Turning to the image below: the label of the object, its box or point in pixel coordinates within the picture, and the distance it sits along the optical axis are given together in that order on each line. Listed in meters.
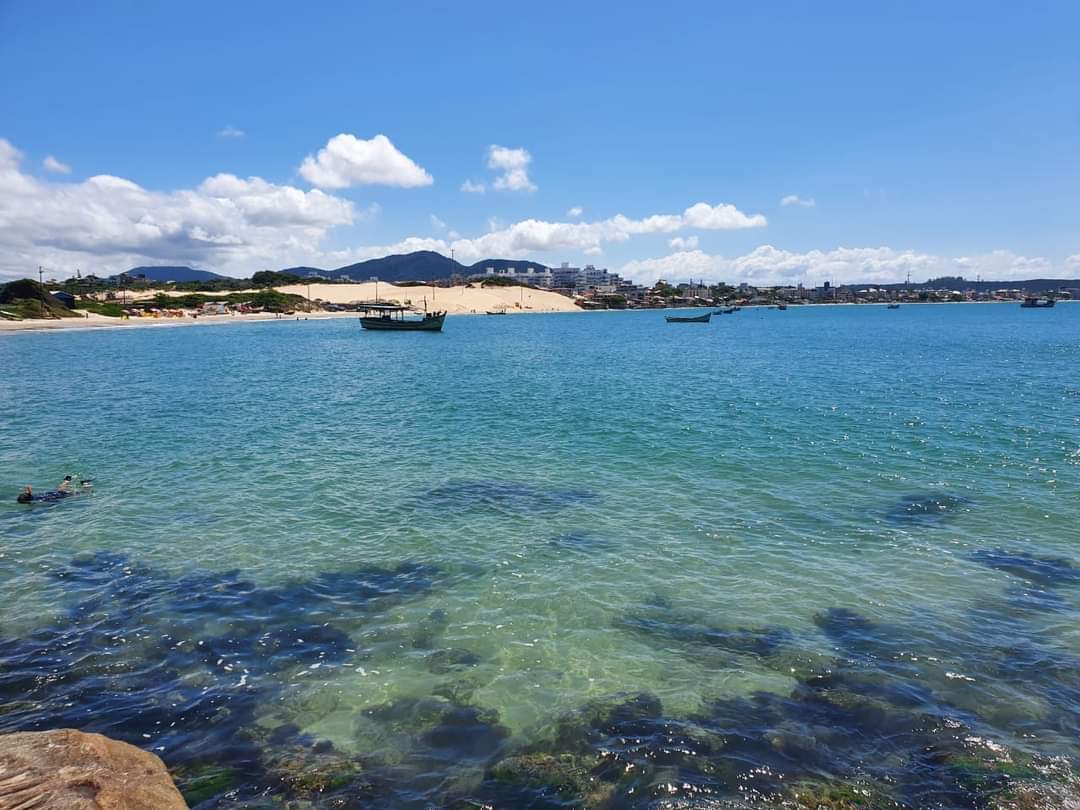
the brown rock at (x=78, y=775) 5.64
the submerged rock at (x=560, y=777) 7.83
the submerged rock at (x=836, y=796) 7.65
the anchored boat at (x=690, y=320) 170.30
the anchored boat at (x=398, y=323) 113.06
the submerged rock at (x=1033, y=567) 14.02
